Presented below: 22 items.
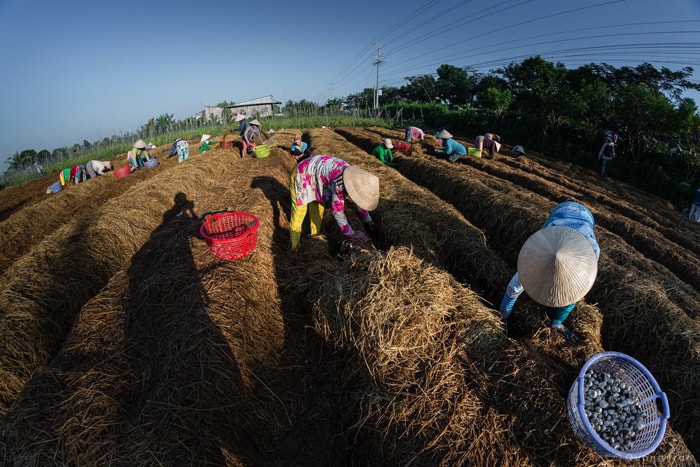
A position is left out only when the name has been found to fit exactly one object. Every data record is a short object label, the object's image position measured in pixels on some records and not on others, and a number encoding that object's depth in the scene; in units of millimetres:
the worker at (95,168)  13295
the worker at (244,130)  14398
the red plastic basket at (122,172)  12930
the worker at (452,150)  12273
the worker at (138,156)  14406
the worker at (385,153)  11992
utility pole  44825
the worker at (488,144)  14422
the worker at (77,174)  13123
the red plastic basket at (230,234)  4145
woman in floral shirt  4289
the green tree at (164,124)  32938
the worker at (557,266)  2371
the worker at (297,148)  11207
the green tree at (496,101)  23984
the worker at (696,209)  9195
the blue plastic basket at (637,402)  1980
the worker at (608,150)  13948
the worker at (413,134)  15938
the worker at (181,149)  14753
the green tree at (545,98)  17406
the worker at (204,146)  15777
